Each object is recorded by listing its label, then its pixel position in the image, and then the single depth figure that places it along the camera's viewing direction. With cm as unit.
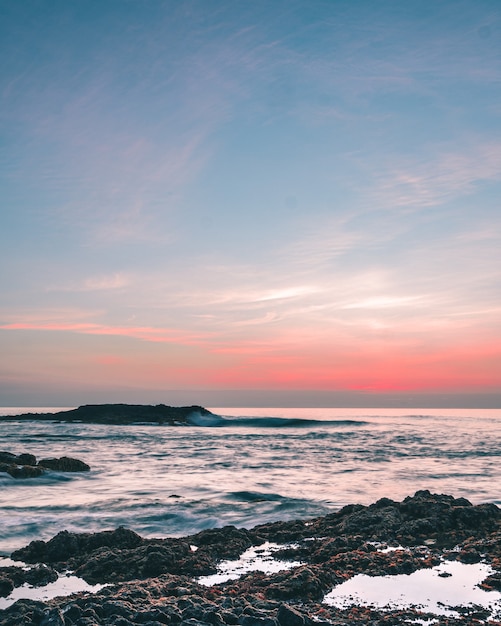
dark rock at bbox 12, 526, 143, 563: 989
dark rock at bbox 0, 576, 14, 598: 777
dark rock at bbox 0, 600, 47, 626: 561
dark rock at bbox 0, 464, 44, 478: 2198
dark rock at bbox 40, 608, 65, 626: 535
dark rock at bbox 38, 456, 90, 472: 2438
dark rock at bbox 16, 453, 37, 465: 2503
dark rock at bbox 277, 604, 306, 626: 571
